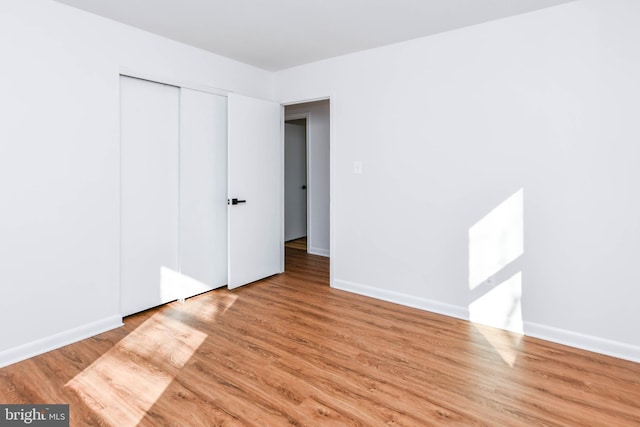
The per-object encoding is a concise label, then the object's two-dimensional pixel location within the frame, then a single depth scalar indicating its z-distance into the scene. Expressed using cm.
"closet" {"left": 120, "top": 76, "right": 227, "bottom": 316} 317
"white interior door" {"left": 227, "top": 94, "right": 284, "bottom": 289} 388
